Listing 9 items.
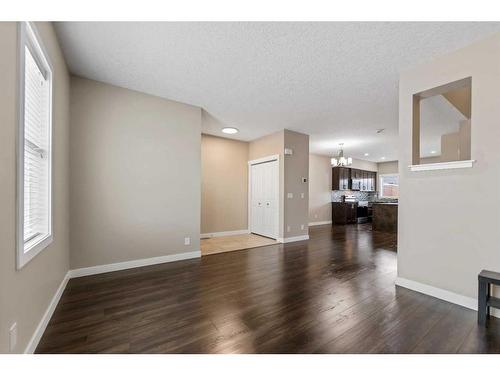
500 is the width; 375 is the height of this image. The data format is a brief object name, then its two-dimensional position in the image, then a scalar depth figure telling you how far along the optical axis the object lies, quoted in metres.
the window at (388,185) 9.34
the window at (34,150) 1.33
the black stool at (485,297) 1.79
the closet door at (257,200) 5.79
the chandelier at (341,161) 6.20
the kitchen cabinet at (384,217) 5.77
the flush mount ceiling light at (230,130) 4.98
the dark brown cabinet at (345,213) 7.91
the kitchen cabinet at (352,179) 8.32
